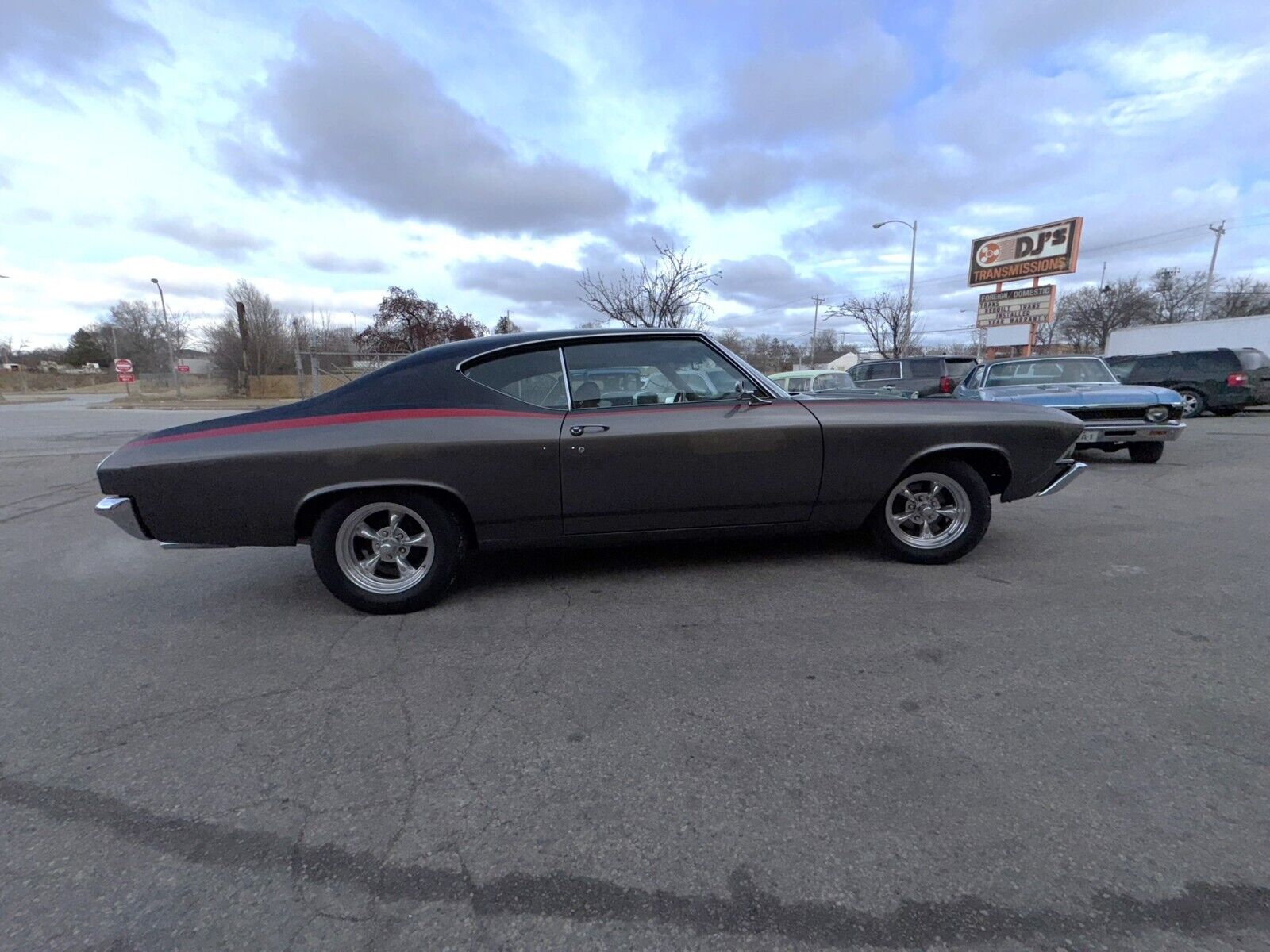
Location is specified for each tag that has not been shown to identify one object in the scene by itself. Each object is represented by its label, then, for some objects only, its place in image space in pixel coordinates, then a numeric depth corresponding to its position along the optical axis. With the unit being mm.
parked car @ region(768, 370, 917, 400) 12602
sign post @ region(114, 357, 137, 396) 34969
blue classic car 7527
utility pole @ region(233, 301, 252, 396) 38094
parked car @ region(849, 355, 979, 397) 13602
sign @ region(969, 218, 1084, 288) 26391
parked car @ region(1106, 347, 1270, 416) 15094
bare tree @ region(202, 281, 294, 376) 41406
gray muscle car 3229
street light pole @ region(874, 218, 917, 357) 27688
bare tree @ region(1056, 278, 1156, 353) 48469
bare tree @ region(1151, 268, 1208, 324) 52250
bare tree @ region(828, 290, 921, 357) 30906
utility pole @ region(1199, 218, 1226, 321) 42825
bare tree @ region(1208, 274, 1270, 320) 50438
